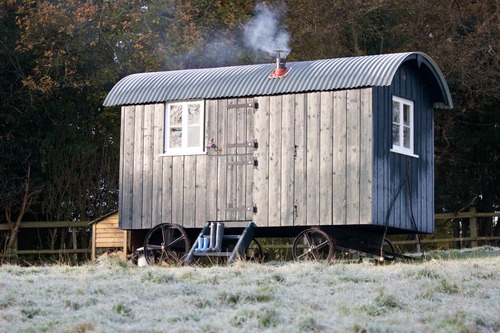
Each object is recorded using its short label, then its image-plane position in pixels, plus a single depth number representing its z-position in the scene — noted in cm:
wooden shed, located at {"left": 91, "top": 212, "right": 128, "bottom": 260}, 2008
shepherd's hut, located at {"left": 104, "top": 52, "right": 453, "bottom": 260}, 1745
